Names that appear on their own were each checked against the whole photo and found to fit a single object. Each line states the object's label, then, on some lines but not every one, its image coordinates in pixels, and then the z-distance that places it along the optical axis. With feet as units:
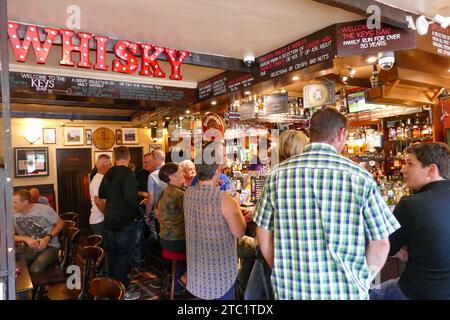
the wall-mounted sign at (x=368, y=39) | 10.83
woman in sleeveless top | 8.04
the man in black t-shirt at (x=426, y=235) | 5.86
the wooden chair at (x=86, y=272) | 8.96
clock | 27.81
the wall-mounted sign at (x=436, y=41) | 11.34
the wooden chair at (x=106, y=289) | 6.29
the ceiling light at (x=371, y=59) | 11.58
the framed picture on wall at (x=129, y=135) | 28.94
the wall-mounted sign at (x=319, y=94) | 15.58
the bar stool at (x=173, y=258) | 10.55
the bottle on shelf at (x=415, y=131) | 19.93
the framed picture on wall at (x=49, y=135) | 25.72
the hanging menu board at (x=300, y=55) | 11.78
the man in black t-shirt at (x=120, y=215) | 12.27
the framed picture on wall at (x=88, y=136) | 27.45
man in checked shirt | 5.13
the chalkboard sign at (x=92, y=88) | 14.87
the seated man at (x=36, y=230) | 10.85
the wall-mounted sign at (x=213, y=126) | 17.11
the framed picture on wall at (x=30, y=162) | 24.48
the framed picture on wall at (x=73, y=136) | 26.55
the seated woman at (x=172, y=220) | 10.45
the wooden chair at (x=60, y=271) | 9.62
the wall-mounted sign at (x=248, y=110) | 18.89
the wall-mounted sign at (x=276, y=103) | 17.53
